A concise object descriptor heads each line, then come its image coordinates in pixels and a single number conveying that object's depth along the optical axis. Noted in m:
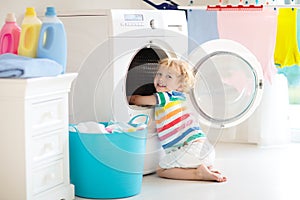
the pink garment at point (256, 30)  3.51
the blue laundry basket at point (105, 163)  2.56
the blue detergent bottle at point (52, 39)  2.40
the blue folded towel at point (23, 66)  2.22
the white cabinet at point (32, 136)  2.26
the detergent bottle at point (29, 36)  2.40
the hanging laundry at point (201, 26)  3.63
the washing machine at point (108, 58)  2.82
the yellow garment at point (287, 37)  3.62
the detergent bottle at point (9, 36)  2.46
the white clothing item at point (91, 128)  2.62
